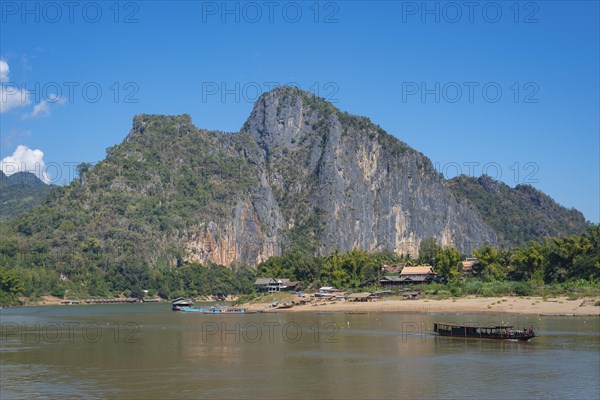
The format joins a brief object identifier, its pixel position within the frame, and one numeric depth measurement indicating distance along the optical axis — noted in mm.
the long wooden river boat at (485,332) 55250
